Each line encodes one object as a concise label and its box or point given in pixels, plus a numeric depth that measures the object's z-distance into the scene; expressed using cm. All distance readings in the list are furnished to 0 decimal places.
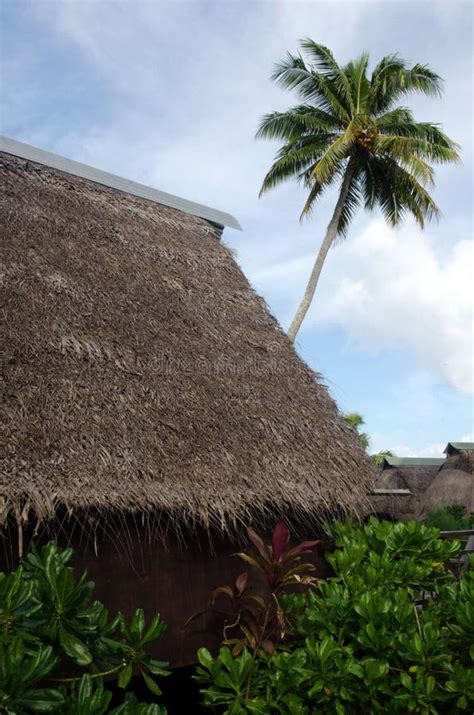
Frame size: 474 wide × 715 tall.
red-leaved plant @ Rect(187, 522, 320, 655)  448
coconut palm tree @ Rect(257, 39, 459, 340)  1504
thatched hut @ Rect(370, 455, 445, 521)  1928
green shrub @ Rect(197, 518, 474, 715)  392
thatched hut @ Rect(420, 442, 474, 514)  1914
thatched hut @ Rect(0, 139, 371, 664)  425
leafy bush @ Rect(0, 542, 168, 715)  282
